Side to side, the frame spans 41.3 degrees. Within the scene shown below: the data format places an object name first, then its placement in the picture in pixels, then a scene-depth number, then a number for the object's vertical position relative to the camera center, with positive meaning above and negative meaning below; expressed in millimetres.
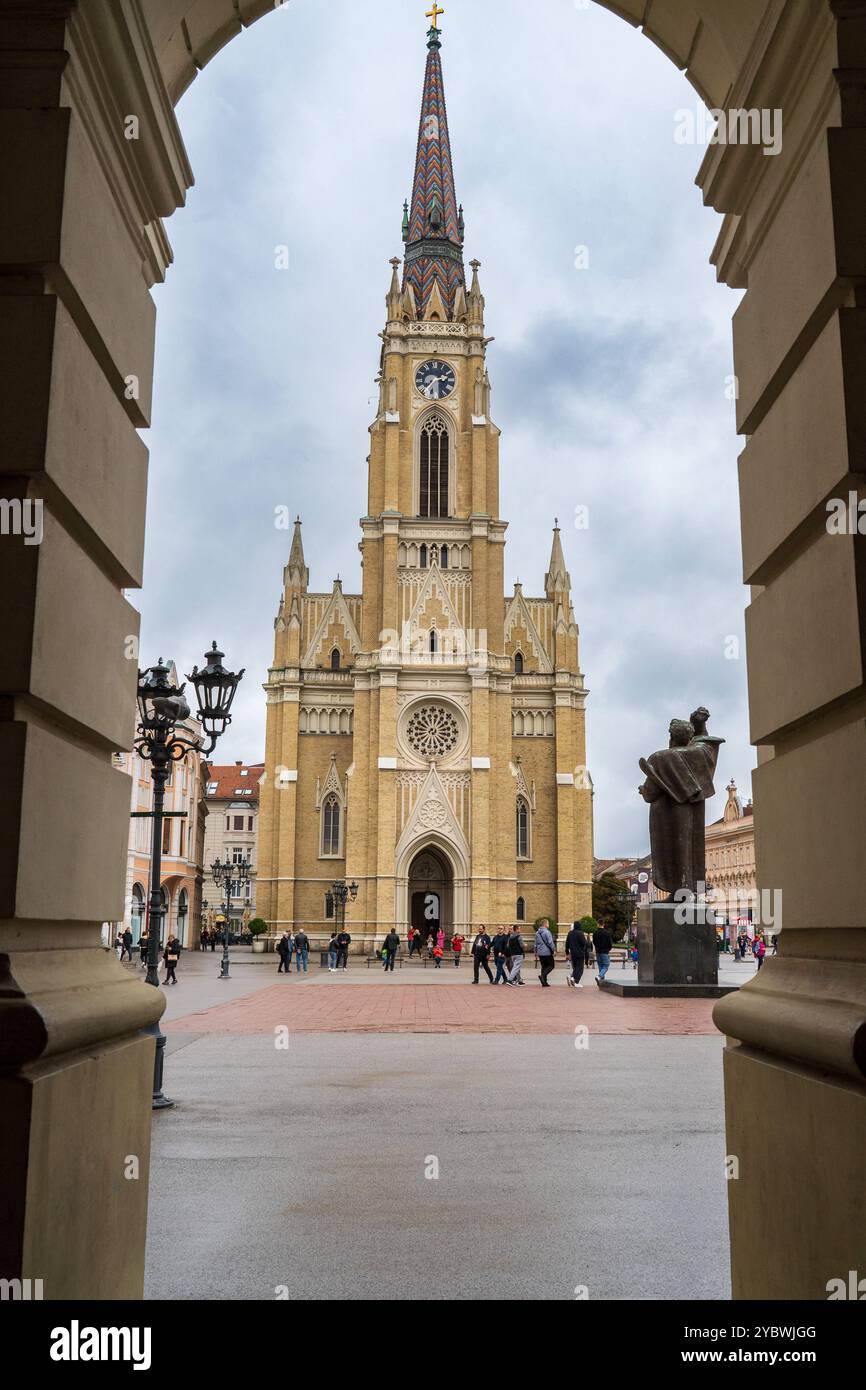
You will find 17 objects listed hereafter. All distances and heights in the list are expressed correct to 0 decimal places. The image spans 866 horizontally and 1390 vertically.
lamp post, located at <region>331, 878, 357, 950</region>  46750 +114
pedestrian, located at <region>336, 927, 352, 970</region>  37750 -1731
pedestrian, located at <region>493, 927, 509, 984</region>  28516 -1505
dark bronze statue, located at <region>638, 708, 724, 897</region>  20469 +1557
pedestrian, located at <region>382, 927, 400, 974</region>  37025 -1647
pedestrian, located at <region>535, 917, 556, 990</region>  25828 -1210
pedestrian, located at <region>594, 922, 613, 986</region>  26609 -1160
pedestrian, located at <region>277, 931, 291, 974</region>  33544 -1611
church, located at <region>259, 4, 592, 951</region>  53062 +8854
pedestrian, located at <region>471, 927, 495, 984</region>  28781 -1365
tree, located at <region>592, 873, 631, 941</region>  82000 -638
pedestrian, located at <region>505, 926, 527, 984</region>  28422 -1323
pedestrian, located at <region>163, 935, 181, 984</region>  28266 -1558
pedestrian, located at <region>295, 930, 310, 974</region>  36438 -1610
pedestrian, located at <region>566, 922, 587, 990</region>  25609 -1220
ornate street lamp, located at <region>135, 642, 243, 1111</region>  10867 +1745
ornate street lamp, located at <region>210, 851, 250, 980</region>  32000 +1062
